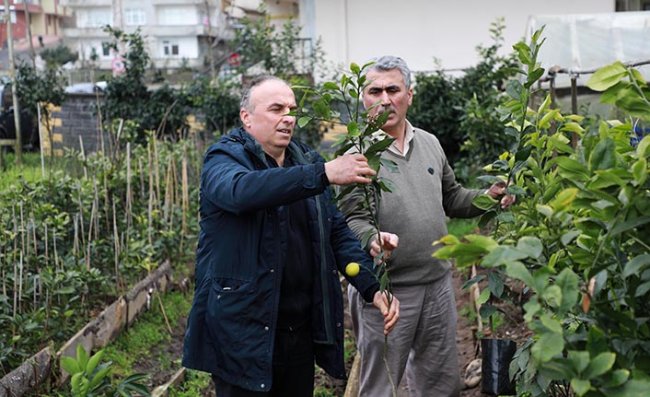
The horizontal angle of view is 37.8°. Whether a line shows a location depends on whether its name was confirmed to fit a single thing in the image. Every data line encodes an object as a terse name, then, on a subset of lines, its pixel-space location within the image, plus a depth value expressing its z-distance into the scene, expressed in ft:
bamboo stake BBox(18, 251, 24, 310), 18.53
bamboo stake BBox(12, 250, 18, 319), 18.01
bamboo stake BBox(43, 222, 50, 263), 20.67
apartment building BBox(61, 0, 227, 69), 123.85
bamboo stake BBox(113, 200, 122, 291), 22.30
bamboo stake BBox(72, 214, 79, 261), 22.00
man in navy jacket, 11.79
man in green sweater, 14.11
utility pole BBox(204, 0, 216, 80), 52.70
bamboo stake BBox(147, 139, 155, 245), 24.84
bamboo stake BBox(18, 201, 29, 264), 19.72
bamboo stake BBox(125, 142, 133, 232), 24.68
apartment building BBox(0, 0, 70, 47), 132.05
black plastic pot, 15.93
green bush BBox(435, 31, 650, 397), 5.68
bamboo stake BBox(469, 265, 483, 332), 20.71
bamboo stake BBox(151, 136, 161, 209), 26.50
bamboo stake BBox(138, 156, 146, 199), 27.04
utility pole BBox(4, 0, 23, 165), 50.21
